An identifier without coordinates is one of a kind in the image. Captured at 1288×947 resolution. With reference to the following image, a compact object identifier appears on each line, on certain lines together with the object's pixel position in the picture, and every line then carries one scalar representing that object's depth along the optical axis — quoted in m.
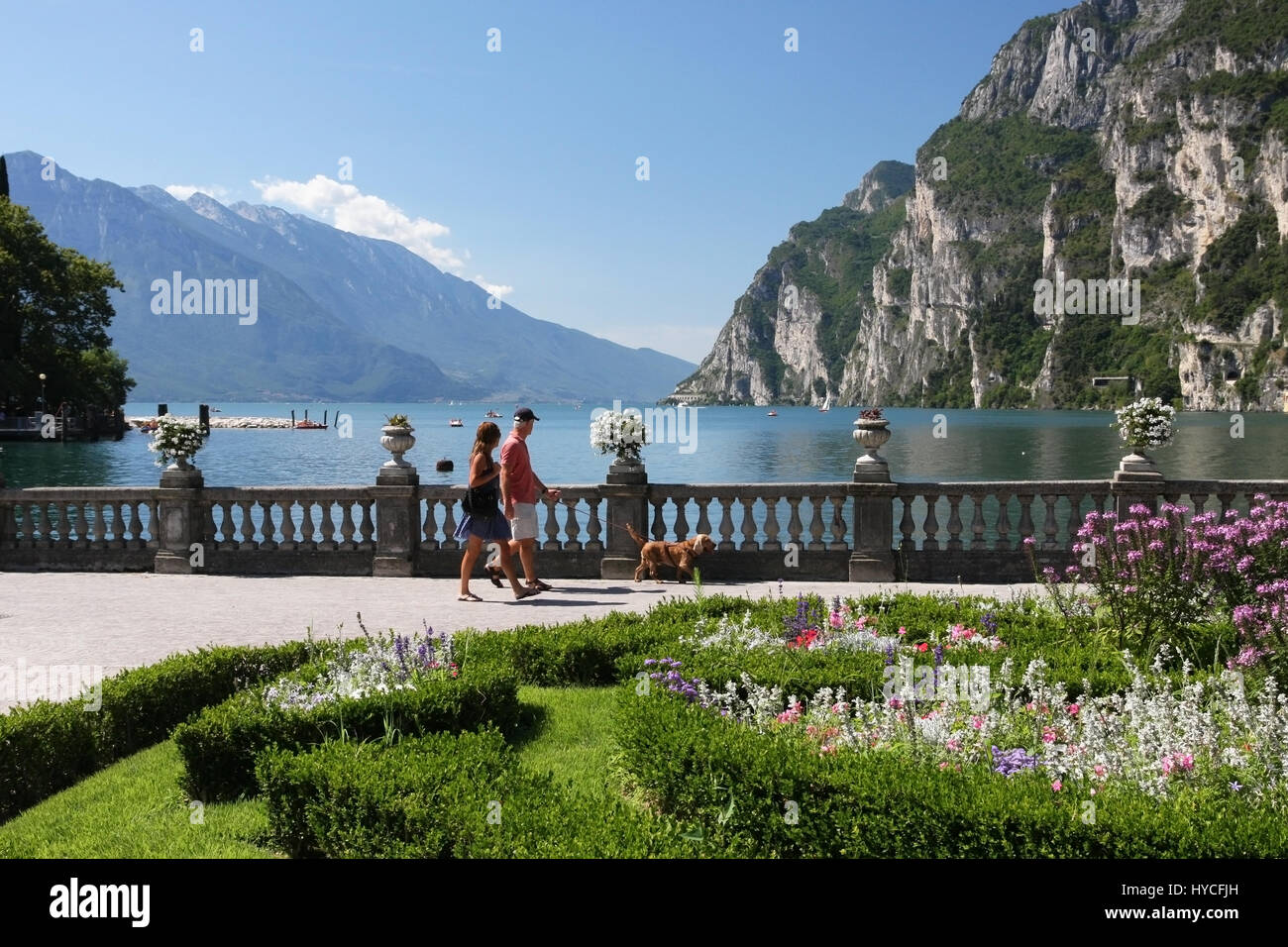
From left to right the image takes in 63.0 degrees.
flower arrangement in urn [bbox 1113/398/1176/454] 13.32
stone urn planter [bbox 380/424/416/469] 14.00
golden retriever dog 13.16
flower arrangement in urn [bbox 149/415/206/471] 14.62
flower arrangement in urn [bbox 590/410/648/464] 13.79
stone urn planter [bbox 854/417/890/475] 13.45
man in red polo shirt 12.21
